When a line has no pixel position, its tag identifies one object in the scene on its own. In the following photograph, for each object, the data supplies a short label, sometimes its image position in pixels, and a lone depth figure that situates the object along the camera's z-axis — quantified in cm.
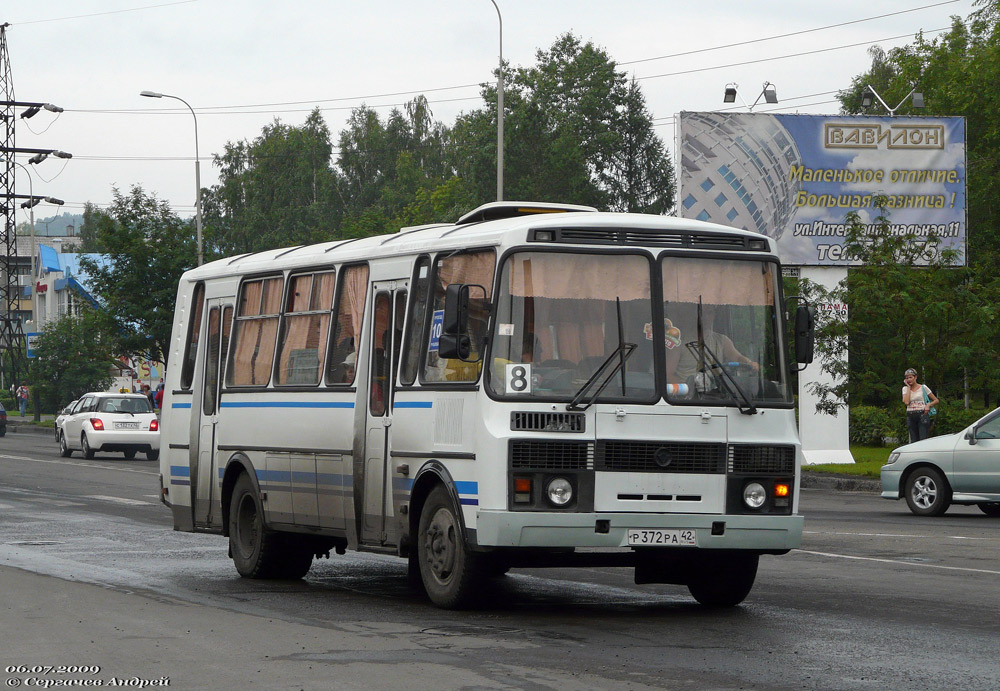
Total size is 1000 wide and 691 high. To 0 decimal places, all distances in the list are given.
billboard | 3606
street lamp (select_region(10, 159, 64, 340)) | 7280
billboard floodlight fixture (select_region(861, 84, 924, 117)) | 5256
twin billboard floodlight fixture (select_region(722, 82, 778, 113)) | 4831
